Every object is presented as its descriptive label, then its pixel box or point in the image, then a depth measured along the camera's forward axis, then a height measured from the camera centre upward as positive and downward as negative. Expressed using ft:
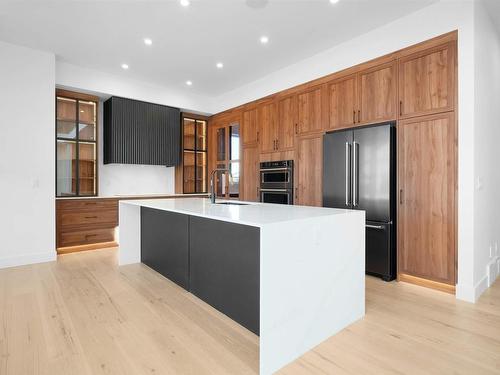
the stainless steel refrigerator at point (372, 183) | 10.43 +0.16
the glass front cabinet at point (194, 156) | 19.89 +2.20
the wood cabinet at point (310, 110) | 13.07 +3.56
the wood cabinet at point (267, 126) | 15.53 +3.31
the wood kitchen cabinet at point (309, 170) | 13.19 +0.80
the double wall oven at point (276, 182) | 14.55 +0.28
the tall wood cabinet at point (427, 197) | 9.18 -0.33
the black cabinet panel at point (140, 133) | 16.25 +3.21
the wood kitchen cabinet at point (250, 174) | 16.67 +0.75
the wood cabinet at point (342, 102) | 11.78 +3.53
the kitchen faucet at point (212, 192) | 10.63 -0.20
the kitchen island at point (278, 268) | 5.42 -1.88
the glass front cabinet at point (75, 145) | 15.20 +2.24
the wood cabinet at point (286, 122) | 14.37 +3.29
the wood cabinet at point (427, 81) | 9.14 +3.49
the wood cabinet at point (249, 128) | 16.74 +3.47
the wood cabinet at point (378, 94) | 10.57 +3.50
